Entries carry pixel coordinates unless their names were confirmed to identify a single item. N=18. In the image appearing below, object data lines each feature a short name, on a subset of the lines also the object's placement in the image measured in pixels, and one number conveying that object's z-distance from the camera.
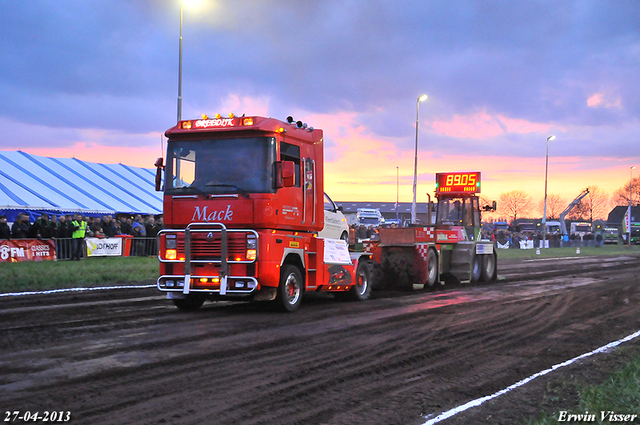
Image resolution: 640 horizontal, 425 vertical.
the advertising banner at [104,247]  22.30
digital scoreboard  19.72
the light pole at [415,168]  38.53
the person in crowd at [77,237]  21.59
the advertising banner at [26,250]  19.72
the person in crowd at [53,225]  21.25
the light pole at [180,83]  22.36
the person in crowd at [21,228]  20.36
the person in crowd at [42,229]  20.81
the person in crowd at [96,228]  22.73
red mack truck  10.46
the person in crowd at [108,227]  23.28
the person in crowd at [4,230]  19.66
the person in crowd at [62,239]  21.20
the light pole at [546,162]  61.78
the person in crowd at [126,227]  24.56
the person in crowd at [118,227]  23.89
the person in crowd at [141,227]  24.72
